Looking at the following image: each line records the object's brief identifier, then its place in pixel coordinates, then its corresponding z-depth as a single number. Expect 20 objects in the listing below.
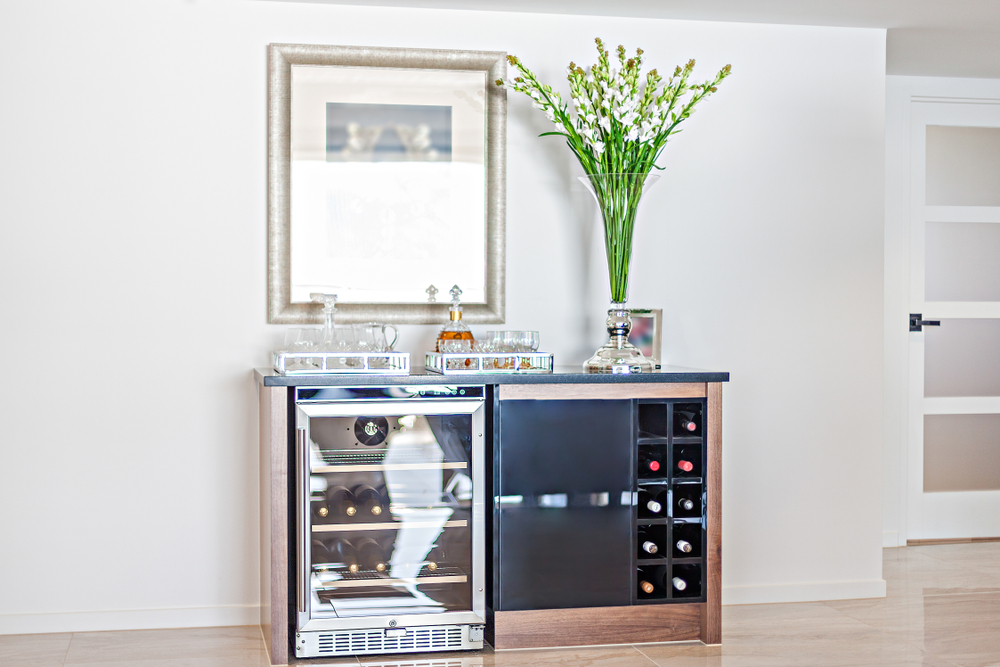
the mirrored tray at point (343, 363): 3.03
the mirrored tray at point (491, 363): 3.15
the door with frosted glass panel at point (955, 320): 4.69
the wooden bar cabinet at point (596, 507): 3.10
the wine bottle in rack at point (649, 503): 3.19
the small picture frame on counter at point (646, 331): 3.56
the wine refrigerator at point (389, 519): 2.99
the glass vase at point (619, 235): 3.35
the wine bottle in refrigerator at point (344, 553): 3.03
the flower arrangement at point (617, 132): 3.38
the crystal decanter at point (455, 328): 3.32
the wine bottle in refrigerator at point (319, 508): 3.00
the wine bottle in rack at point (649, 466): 3.20
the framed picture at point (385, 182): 3.48
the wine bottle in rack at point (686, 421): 3.23
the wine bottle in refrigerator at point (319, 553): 3.00
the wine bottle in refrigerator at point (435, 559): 3.10
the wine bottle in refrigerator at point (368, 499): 3.05
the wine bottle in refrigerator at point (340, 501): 3.02
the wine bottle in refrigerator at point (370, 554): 3.06
